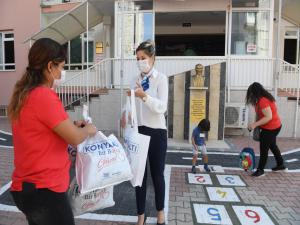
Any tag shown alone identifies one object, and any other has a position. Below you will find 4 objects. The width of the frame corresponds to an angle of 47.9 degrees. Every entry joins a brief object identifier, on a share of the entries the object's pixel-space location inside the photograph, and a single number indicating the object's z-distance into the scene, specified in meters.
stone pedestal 8.61
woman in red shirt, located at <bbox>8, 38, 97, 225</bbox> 1.89
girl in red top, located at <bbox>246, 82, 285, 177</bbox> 5.21
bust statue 8.56
